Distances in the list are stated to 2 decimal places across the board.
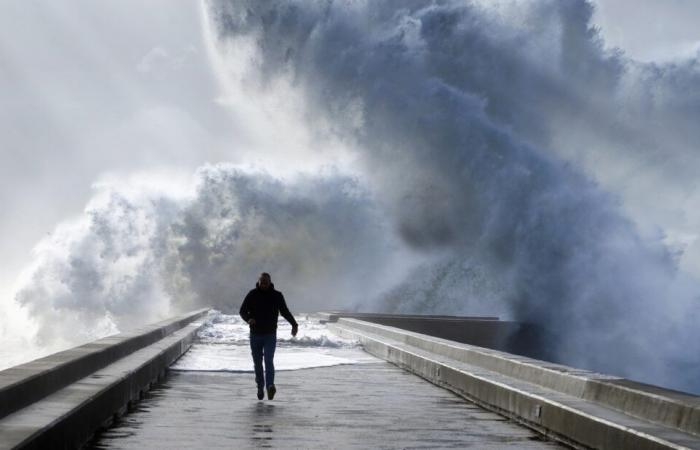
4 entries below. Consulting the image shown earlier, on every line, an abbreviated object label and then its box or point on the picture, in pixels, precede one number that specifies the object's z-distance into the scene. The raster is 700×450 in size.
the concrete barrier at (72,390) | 16.64
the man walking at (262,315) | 29.47
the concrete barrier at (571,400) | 17.87
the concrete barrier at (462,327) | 72.44
